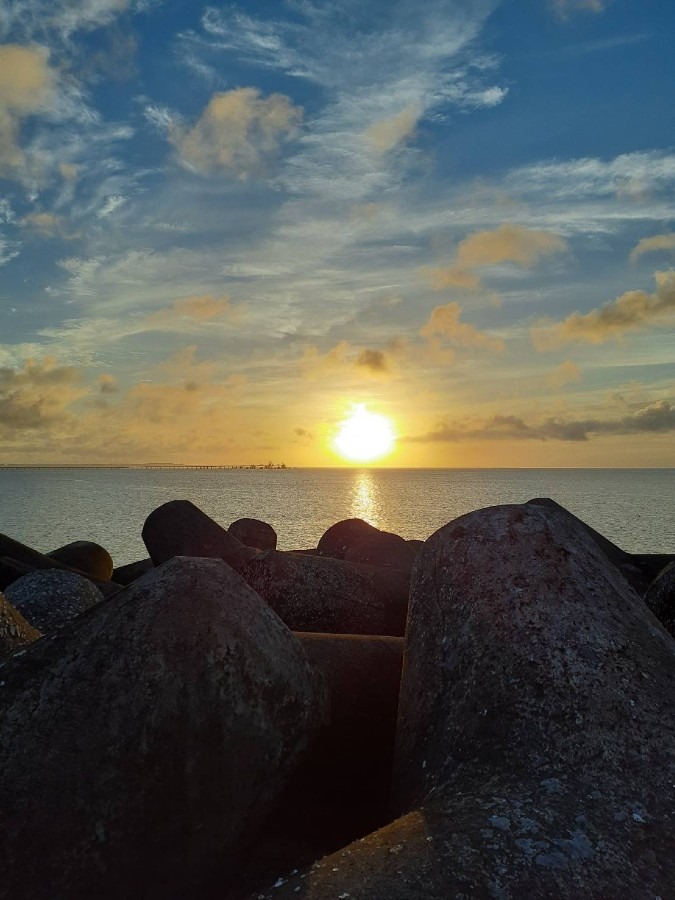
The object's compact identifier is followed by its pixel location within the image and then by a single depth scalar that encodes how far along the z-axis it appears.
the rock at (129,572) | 15.55
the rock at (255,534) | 18.25
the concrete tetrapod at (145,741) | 3.18
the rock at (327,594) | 6.72
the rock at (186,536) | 11.91
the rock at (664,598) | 6.38
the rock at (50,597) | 7.48
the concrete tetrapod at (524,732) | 2.85
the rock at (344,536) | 11.53
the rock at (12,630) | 4.78
